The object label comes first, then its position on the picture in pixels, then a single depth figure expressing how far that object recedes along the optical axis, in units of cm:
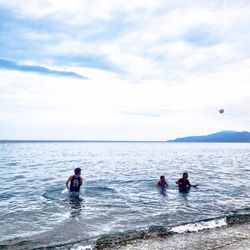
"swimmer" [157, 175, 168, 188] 2354
